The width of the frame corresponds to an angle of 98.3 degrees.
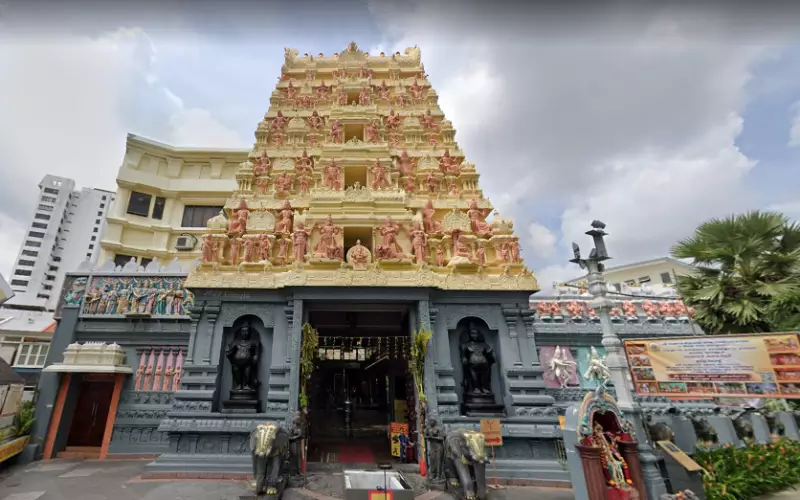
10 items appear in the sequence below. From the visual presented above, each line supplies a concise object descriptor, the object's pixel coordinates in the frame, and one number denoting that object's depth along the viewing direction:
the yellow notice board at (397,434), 12.38
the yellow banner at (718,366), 9.36
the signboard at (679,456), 7.15
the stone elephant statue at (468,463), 8.12
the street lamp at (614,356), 7.36
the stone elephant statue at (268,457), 8.17
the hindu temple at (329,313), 11.39
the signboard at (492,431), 9.77
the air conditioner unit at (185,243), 23.97
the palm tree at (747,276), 10.34
